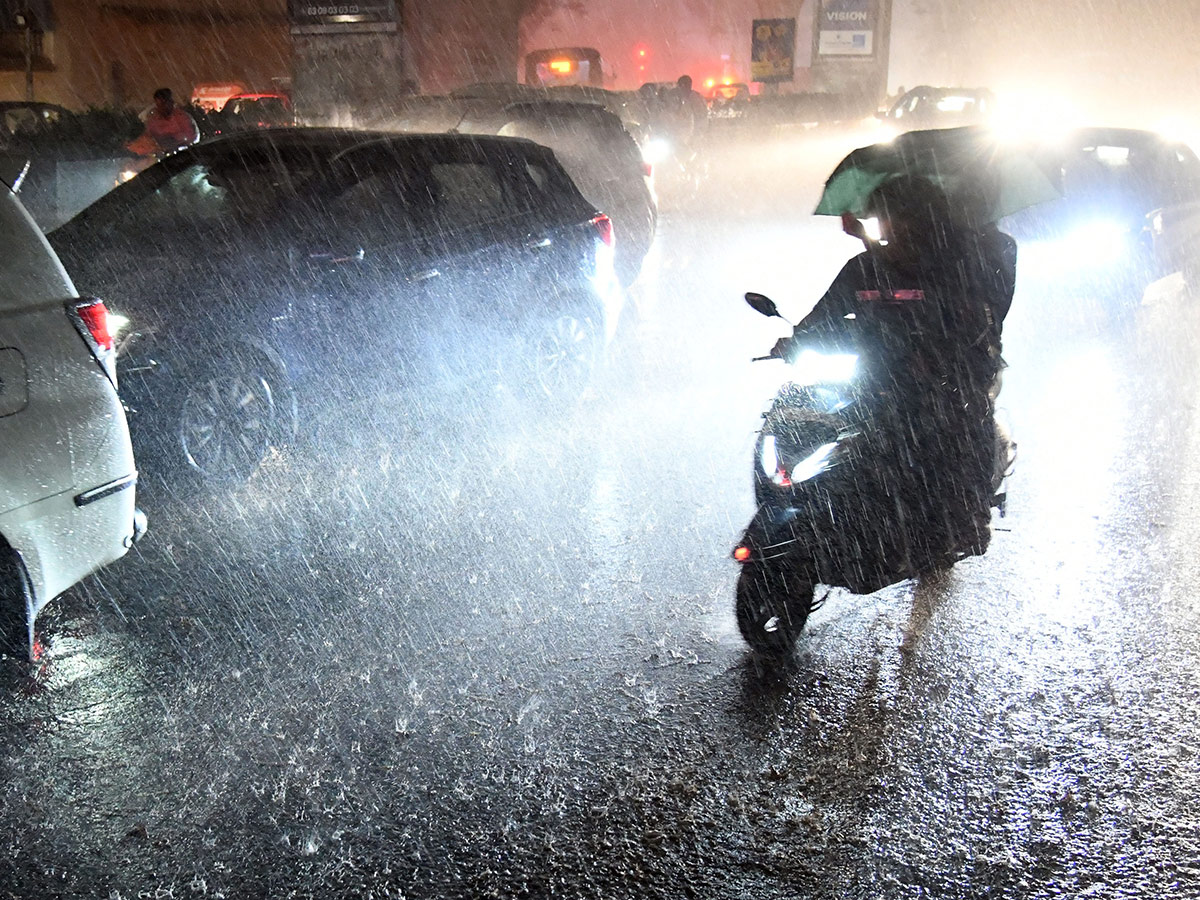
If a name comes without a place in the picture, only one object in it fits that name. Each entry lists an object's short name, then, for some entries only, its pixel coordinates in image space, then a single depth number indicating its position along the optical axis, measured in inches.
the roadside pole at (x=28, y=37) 815.1
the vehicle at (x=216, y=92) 1470.2
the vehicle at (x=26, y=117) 663.8
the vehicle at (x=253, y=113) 831.7
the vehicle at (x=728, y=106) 1349.5
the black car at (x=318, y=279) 232.1
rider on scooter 163.5
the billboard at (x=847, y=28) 1717.5
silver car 143.4
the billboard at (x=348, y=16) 1106.1
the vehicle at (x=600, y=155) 483.2
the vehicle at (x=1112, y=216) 426.0
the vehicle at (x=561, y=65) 1659.7
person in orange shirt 589.0
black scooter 156.9
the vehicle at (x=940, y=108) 1125.1
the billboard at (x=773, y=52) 1881.2
